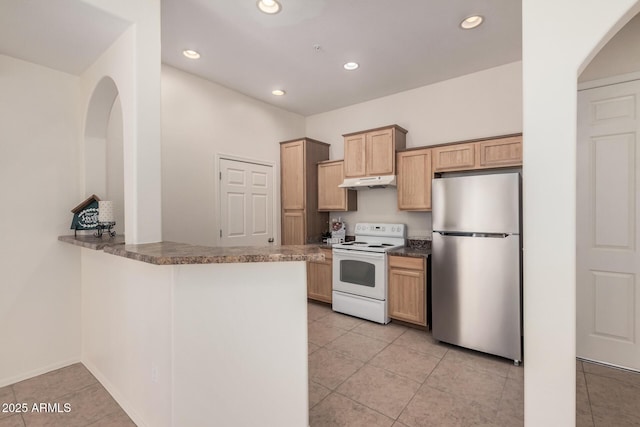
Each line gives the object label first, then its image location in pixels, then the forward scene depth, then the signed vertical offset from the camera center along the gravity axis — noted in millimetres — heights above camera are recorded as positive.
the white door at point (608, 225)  2420 -140
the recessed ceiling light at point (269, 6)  2205 +1614
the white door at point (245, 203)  3775 +128
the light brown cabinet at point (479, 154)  2924 +611
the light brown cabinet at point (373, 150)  3693 +822
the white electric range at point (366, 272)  3451 -773
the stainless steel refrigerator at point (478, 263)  2551 -501
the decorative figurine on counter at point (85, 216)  2457 -24
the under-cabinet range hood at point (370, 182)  3659 +389
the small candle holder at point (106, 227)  2382 -118
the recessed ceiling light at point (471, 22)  2404 +1626
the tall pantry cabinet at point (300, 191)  4309 +323
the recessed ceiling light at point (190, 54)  2898 +1634
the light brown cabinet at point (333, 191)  4234 +309
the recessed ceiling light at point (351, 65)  3182 +1645
